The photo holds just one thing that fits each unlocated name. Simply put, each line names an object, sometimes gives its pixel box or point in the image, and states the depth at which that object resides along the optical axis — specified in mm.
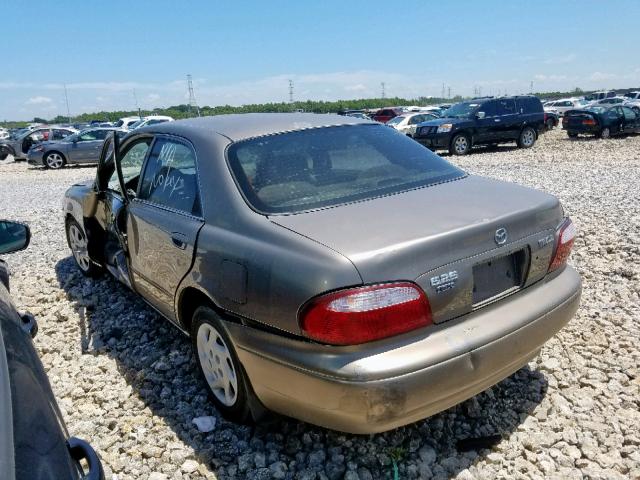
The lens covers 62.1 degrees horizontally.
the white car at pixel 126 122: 26077
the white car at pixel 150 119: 22252
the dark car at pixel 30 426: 1098
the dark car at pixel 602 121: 20922
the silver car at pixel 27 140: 23853
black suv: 17594
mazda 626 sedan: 2141
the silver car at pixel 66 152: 19734
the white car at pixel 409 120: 22341
